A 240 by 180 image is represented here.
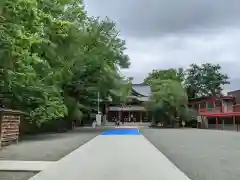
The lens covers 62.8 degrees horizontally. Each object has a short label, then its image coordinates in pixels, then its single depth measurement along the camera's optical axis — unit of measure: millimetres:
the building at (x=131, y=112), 42197
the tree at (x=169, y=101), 30125
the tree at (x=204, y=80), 38798
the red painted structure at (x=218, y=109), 26074
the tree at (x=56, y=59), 5684
